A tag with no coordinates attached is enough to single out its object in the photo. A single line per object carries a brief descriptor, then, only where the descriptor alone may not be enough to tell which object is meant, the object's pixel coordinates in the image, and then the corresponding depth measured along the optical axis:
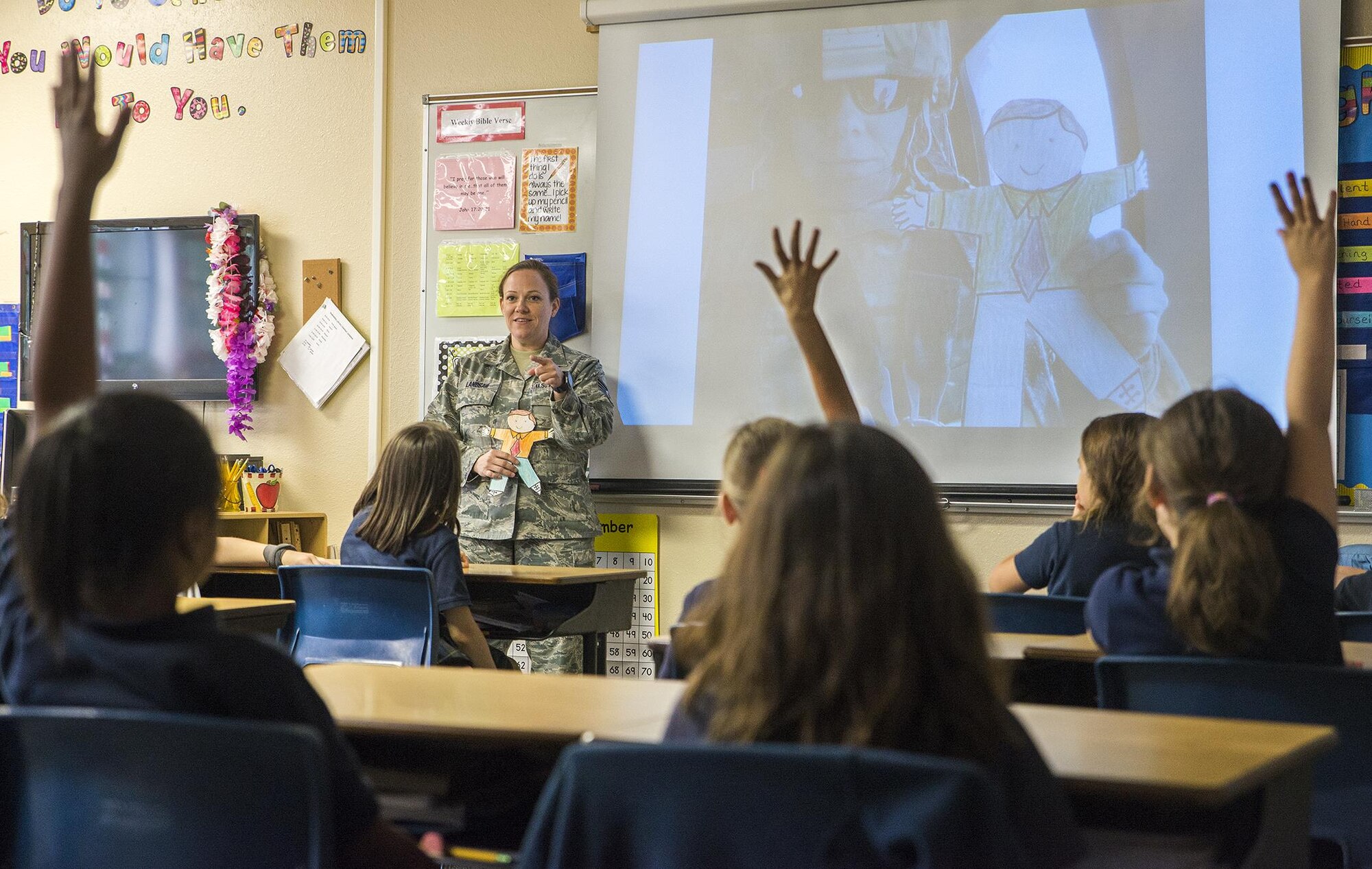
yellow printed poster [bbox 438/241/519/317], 4.92
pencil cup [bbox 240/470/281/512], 5.09
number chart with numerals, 4.73
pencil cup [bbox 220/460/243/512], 5.11
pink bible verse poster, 4.91
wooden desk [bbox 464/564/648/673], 3.46
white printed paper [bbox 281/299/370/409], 5.12
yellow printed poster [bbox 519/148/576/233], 4.83
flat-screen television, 5.29
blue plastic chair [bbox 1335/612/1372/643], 2.21
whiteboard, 4.81
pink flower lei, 5.16
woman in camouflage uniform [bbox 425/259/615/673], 4.46
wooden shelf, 4.93
